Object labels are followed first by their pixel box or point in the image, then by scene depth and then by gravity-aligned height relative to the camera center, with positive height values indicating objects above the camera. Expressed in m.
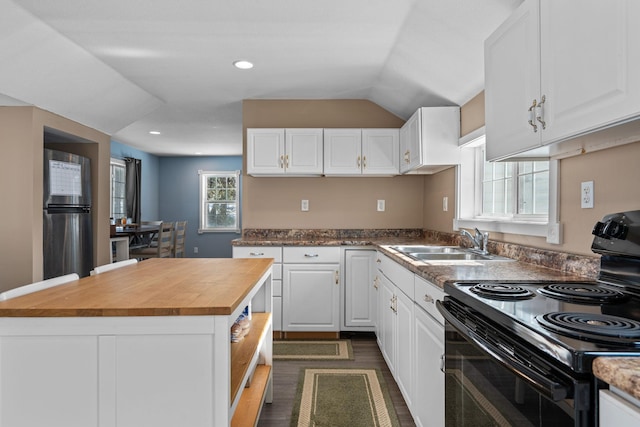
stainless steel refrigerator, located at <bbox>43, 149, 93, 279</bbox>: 3.68 -0.04
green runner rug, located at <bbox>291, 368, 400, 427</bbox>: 2.17 -1.14
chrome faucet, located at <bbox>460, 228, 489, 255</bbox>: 2.47 -0.17
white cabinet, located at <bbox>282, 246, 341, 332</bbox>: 3.54 -0.67
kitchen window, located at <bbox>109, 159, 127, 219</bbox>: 7.15 +0.39
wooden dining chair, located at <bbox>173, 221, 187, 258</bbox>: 6.64 -0.48
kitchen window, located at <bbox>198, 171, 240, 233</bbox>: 8.89 +0.24
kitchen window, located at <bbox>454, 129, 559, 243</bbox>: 1.96 +0.12
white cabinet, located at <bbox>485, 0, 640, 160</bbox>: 0.98 +0.43
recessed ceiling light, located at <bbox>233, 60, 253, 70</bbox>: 3.15 +1.19
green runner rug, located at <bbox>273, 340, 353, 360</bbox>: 3.15 -1.15
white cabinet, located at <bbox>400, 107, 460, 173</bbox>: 3.04 +0.60
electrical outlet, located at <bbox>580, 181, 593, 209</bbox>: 1.60 +0.08
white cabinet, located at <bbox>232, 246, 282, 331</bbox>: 3.54 -0.41
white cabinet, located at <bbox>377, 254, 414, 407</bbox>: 2.12 -0.69
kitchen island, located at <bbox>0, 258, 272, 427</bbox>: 1.21 -0.47
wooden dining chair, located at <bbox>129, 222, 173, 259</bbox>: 6.03 -0.59
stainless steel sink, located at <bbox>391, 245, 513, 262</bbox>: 2.36 -0.27
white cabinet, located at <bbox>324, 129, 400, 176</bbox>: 3.79 +0.60
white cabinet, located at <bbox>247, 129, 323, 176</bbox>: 3.78 +0.58
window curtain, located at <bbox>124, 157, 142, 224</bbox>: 7.47 +0.46
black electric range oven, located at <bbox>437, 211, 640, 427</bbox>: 0.77 -0.29
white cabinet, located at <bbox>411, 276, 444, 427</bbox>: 1.62 -0.65
